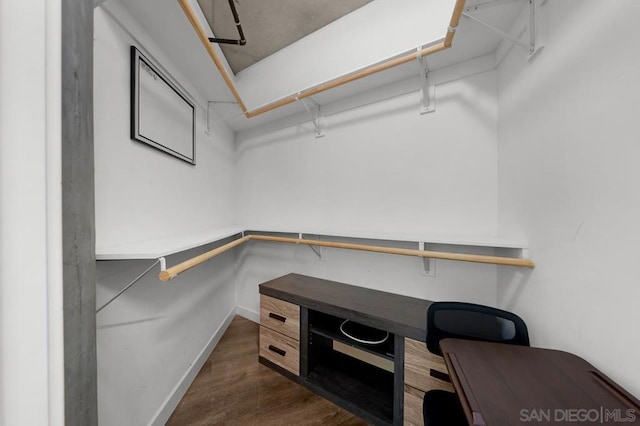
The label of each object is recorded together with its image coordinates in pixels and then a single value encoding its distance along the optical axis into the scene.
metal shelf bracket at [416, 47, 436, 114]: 1.50
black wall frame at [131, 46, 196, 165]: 1.13
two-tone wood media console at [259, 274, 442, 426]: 1.18
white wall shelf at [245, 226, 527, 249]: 1.09
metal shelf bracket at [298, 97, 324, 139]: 1.98
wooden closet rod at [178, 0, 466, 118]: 0.94
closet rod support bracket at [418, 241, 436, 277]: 1.51
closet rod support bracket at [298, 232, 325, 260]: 1.98
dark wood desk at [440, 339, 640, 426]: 0.53
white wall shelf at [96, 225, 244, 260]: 0.83
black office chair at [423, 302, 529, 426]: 0.89
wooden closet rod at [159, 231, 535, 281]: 0.96
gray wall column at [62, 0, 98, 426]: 0.55
